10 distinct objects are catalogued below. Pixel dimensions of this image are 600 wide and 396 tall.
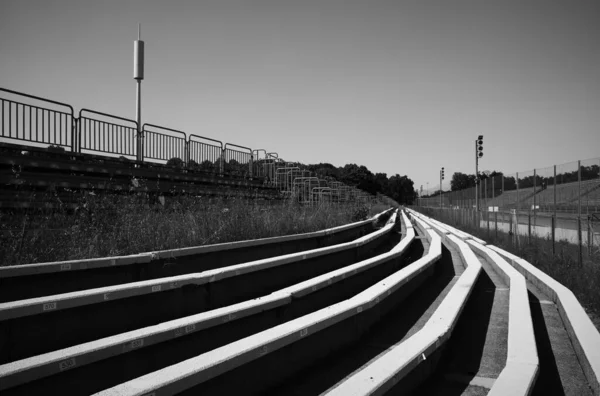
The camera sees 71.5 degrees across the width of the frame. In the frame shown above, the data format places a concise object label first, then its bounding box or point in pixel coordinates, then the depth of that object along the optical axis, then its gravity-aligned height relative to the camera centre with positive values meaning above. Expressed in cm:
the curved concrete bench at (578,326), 309 -114
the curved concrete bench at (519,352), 252 -108
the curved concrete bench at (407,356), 242 -102
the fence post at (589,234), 786 -58
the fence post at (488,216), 1595 -41
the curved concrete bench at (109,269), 317 -55
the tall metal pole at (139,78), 1137 +359
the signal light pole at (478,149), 2561 +358
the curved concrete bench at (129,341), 199 -79
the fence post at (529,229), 1097 -62
